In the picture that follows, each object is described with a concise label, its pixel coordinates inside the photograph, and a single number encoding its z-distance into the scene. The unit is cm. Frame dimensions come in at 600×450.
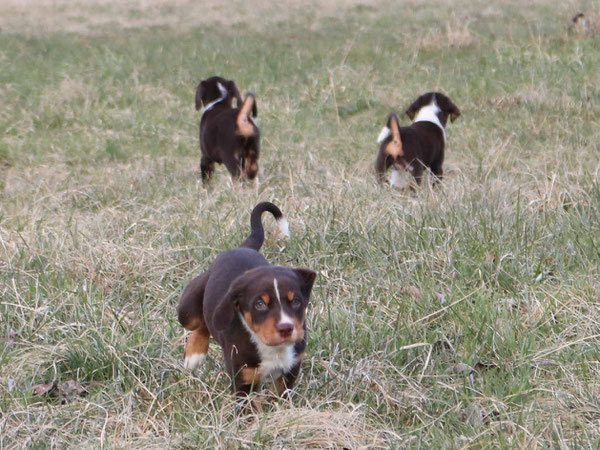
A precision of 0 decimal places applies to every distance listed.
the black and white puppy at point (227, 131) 1351
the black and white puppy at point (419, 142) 1291
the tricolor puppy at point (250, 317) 570
